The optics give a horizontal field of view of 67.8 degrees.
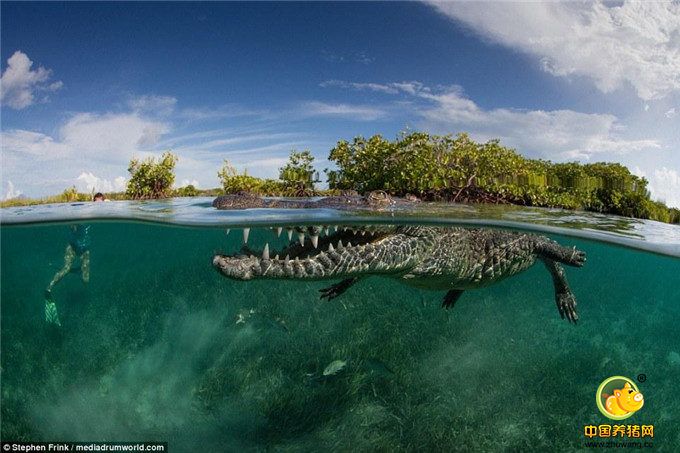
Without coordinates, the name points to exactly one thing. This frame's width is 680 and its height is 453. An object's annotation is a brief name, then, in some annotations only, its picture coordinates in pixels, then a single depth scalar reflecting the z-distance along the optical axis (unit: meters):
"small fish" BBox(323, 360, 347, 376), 8.27
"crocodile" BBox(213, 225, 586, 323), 4.47
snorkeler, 13.03
